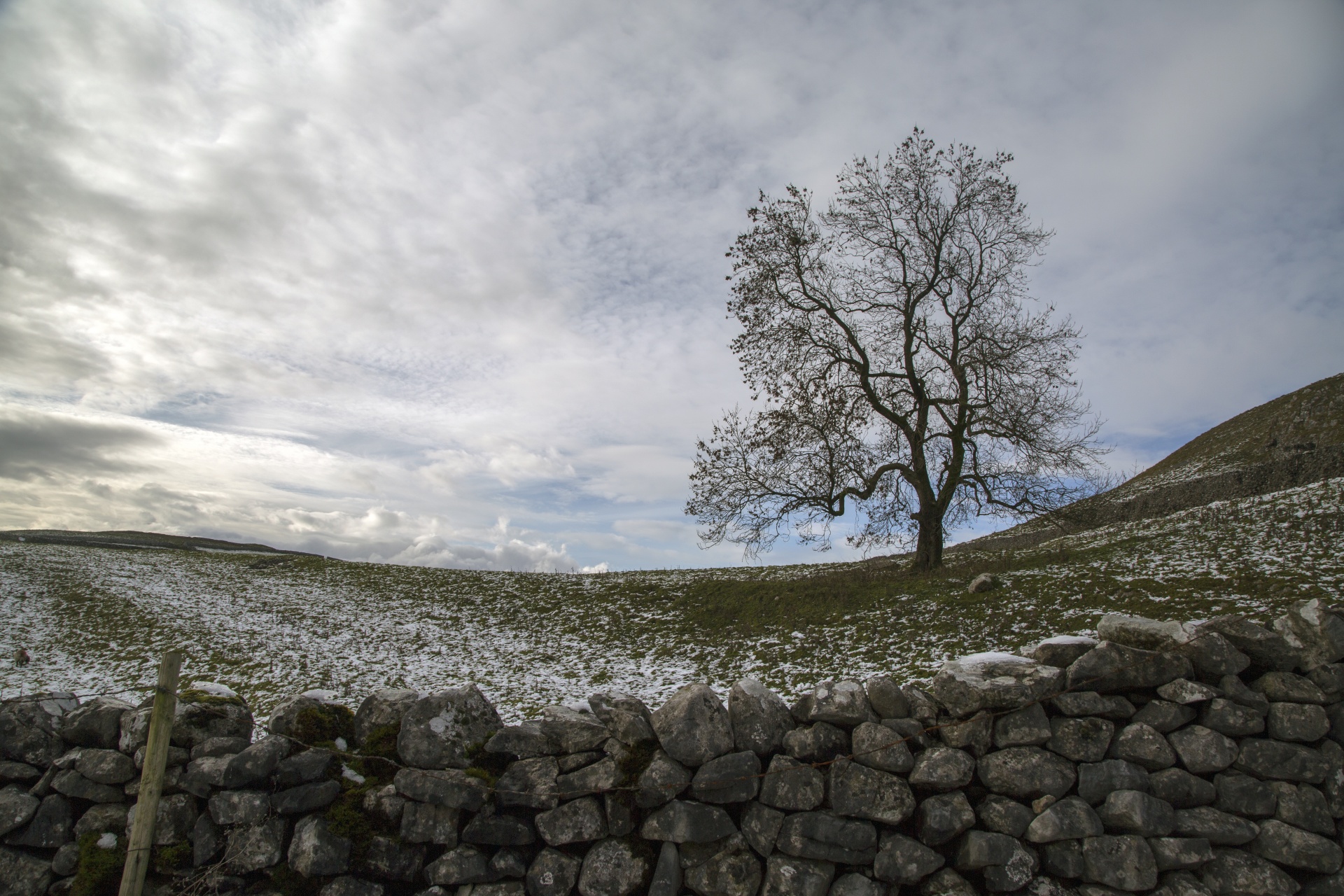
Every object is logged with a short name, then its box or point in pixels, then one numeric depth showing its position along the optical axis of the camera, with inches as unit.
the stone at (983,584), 477.4
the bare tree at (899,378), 576.1
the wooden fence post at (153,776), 168.4
